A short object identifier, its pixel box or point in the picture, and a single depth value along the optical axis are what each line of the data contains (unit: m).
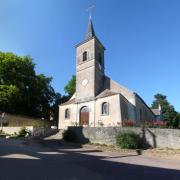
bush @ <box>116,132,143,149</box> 12.62
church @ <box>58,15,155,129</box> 18.90
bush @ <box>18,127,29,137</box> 17.00
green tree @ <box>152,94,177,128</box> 31.73
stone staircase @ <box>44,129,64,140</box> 16.12
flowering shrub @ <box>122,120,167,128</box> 14.00
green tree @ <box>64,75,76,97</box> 32.08
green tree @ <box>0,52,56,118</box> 25.42
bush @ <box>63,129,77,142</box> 15.46
